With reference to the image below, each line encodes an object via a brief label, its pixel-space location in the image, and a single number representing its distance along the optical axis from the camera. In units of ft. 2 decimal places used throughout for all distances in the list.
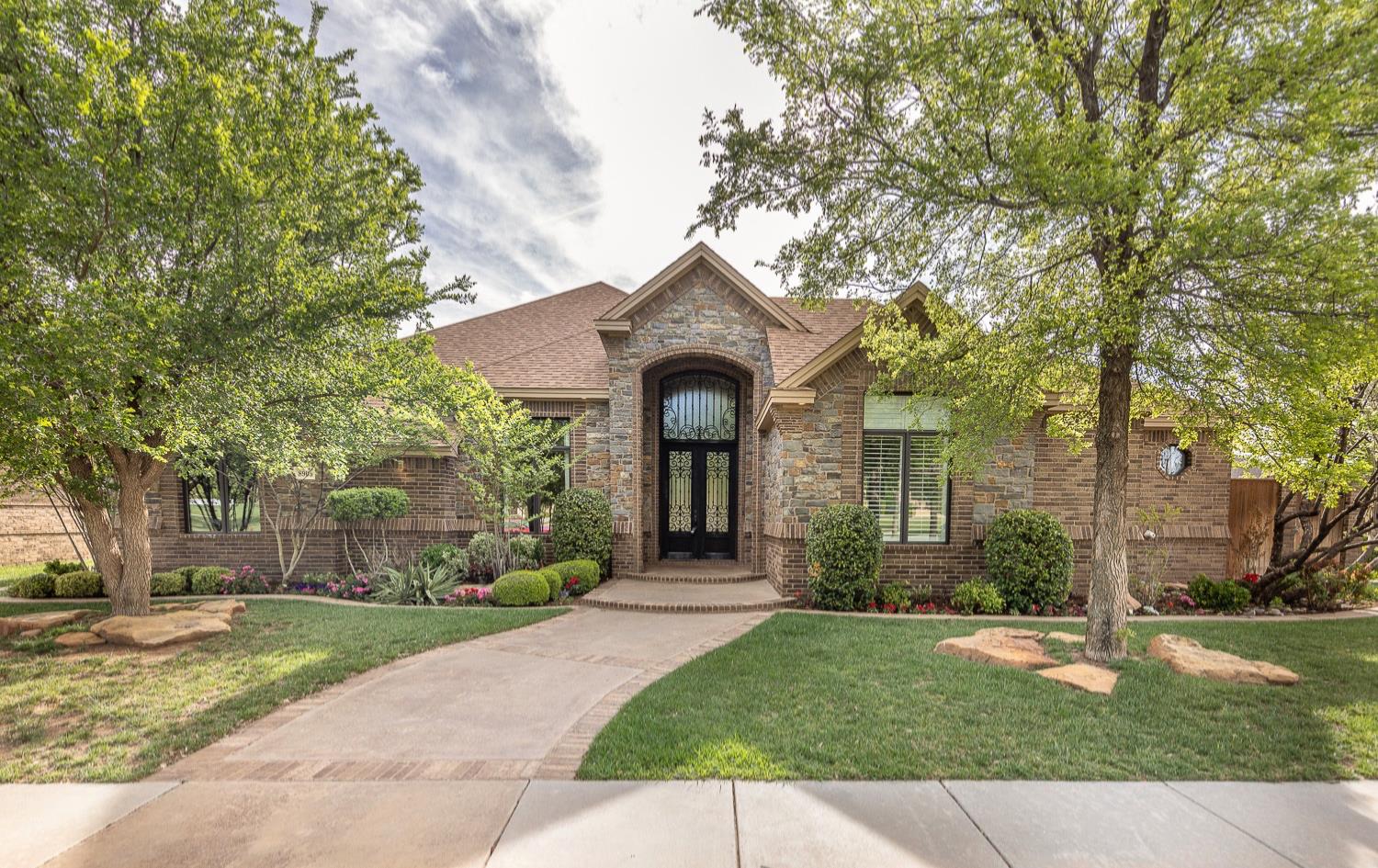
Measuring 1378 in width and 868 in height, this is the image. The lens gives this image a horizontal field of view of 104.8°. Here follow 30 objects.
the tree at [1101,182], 12.58
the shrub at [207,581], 30.09
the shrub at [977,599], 25.81
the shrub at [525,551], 32.78
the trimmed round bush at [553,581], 28.25
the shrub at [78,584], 28.94
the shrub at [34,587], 29.01
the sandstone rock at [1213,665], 16.78
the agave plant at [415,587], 28.58
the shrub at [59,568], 30.86
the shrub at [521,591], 26.89
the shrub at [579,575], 29.32
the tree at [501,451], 29.01
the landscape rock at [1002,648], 18.21
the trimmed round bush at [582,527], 32.96
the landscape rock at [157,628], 20.26
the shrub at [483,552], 32.27
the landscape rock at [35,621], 21.90
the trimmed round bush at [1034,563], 25.89
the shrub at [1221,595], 26.63
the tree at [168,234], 15.57
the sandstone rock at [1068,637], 20.49
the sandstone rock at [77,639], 20.26
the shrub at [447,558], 31.68
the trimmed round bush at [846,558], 26.11
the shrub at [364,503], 31.12
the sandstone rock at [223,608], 23.67
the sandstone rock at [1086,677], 15.97
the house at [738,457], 28.89
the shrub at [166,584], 29.60
